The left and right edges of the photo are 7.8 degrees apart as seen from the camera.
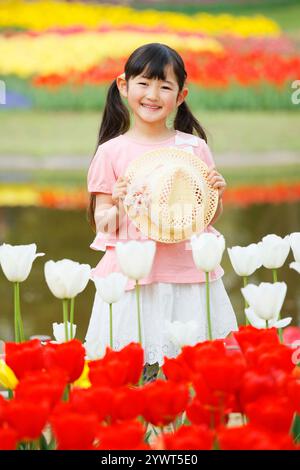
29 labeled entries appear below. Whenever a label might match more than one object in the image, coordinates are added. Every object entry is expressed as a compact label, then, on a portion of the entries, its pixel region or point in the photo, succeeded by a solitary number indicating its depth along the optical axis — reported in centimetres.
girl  562
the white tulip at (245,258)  492
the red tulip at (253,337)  443
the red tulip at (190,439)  391
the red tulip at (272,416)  406
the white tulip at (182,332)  466
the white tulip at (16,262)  478
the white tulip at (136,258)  473
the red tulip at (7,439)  396
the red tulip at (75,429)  394
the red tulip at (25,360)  437
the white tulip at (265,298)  465
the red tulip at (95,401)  421
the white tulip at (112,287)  477
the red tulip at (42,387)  420
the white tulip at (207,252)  480
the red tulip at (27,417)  406
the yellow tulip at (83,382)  480
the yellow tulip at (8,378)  458
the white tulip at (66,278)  470
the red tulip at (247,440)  382
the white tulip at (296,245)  484
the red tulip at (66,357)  436
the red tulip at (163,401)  423
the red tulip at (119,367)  429
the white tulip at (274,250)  494
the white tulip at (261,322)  483
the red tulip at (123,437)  388
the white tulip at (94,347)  548
